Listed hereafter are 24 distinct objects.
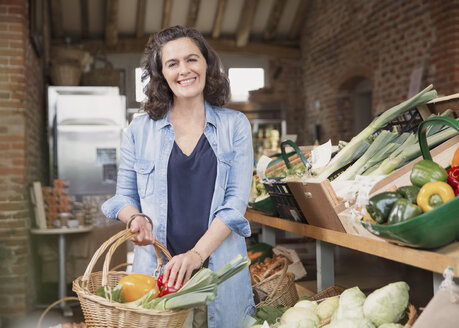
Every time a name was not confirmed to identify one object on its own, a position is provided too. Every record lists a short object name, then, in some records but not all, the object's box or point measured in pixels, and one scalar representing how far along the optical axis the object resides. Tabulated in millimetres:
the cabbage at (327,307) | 1910
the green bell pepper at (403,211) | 1372
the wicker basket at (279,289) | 2271
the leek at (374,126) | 2145
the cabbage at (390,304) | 1601
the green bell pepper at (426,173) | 1469
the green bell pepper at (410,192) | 1461
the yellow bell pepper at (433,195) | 1378
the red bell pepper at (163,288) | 1523
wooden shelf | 1354
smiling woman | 1886
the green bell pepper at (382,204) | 1449
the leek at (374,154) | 2092
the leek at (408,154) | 1904
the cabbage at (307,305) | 1992
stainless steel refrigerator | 6180
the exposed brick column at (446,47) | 5734
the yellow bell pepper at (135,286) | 1492
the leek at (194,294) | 1354
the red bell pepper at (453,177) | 1464
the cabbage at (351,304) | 1697
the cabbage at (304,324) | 1744
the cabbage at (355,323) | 1603
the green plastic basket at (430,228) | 1323
